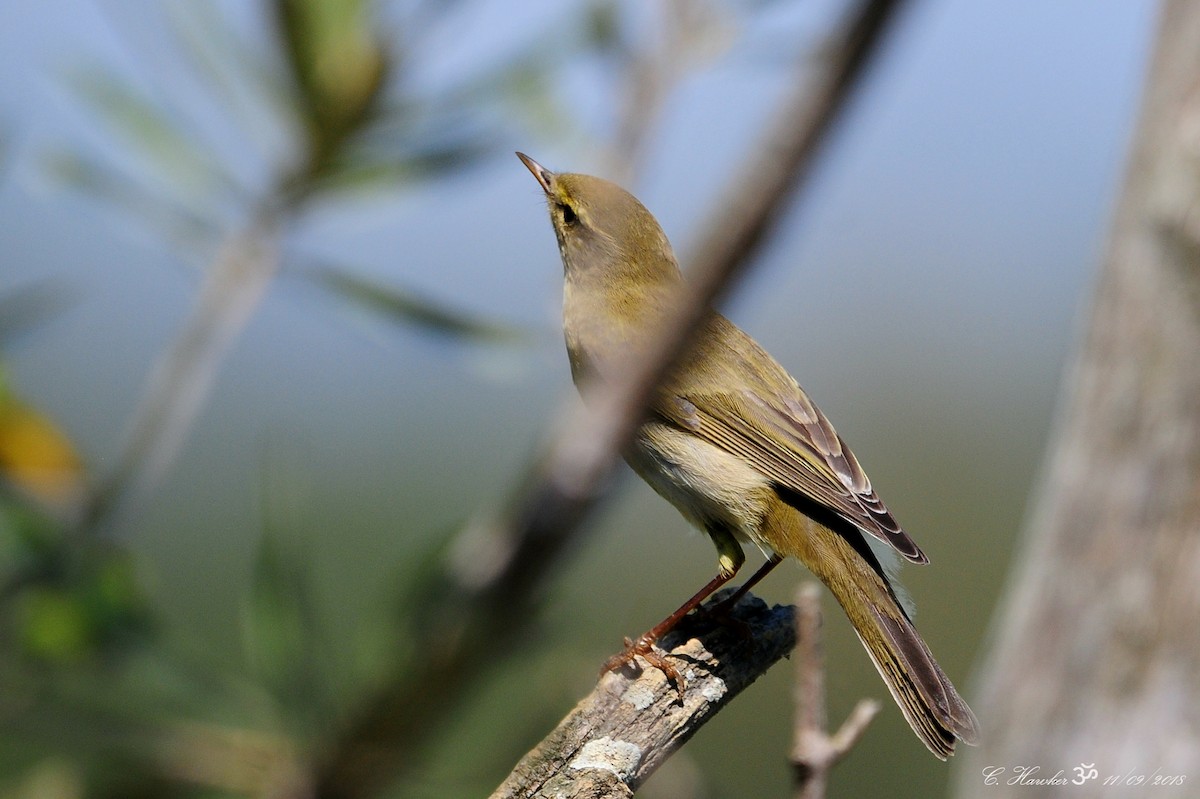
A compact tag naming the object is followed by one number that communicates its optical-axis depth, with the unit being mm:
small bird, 3282
